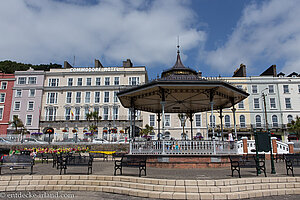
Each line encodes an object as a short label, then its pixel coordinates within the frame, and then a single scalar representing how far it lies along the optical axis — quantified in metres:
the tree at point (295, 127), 34.31
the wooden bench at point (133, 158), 14.02
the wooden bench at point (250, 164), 10.00
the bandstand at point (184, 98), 12.95
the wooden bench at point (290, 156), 13.14
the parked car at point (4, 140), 36.59
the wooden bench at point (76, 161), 10.07
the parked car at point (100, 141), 36.93
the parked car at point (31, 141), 36.95
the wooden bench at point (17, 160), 10.32
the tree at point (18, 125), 41.11
